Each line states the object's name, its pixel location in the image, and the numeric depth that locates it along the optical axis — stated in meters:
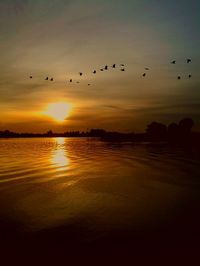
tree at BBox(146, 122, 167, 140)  124.95
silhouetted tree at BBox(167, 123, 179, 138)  124.63
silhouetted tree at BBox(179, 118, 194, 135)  127.35
